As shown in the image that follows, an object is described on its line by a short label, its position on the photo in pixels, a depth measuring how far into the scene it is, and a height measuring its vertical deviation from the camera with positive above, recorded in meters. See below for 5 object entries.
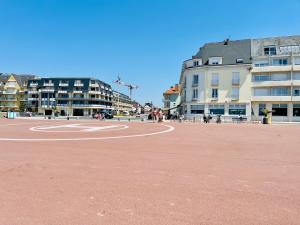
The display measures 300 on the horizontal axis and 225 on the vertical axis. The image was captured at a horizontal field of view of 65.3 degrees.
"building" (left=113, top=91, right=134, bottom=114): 116.44 +5.17
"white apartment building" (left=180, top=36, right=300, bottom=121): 41.62 +6.38
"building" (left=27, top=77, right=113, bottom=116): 86.69 +5.93
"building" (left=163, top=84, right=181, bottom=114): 81.50 +5.72
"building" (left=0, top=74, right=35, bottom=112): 91.88 +5.71
